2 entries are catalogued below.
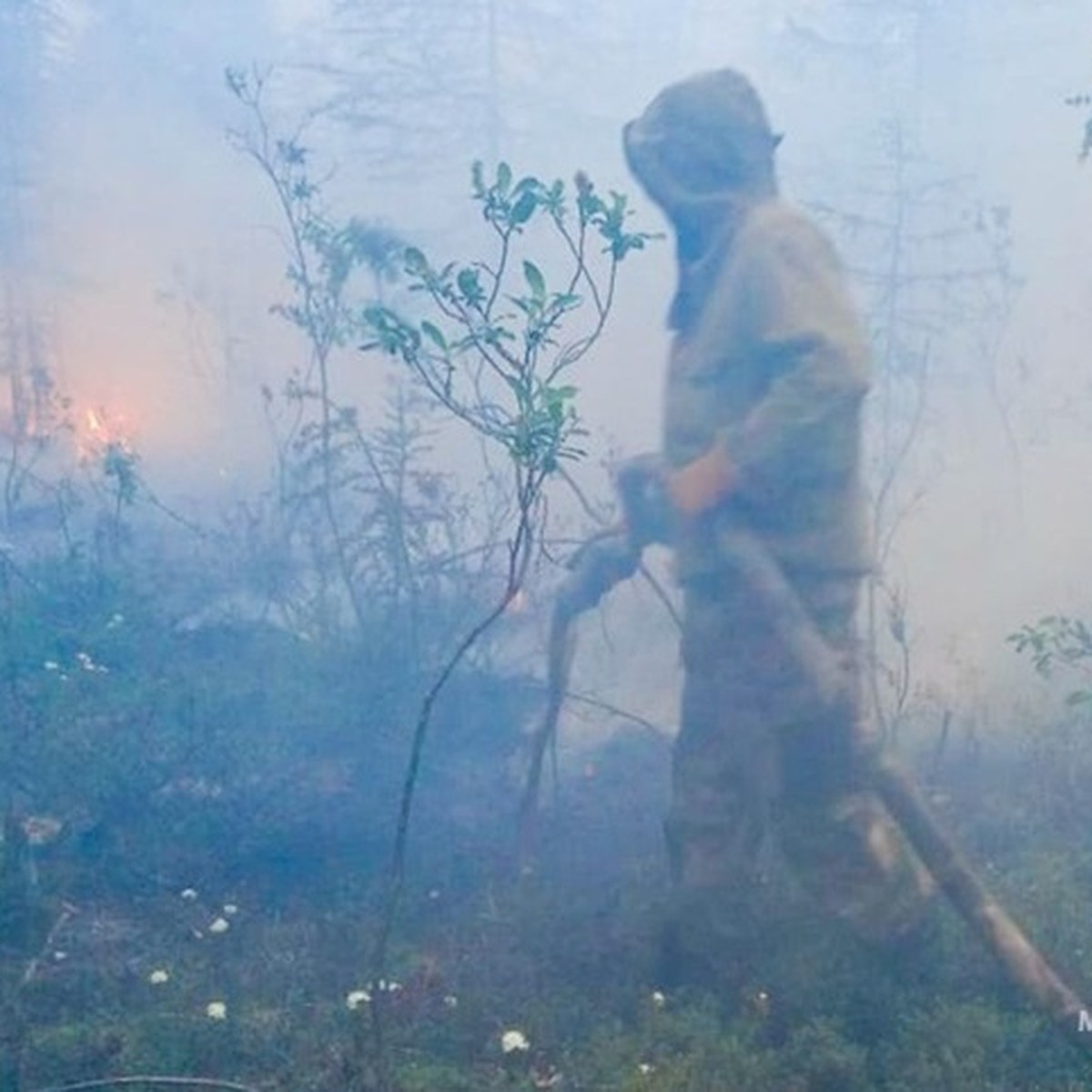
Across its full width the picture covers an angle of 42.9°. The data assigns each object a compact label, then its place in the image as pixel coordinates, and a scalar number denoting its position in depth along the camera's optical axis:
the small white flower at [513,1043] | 4.64
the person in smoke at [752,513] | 4.85
